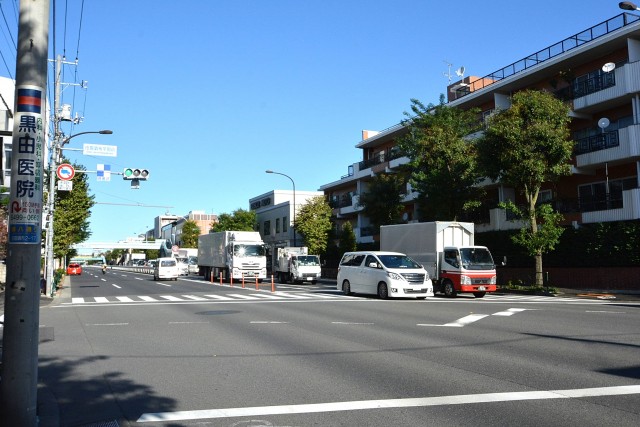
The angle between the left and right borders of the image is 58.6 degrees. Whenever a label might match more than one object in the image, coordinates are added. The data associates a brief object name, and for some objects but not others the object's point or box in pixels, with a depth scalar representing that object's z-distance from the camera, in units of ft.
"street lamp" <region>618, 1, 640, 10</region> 50.93
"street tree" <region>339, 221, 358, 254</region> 161.58
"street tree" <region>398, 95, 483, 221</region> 105.40
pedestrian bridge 419.19
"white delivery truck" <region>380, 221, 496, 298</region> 79.25
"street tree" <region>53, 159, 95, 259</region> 147.84
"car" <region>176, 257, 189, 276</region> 219.45
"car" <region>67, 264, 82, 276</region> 238.66
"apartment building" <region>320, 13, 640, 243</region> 90.84
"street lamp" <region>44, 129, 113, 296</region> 88.33
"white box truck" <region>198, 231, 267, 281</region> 128.06
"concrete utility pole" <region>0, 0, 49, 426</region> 15.83
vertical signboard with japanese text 16.31
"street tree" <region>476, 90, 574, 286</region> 87.51
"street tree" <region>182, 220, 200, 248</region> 345.92
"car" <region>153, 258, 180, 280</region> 154.51
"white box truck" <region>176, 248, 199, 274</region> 232.32
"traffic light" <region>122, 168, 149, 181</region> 95.04
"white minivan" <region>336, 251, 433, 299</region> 72.84
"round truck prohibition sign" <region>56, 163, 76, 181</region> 90.26
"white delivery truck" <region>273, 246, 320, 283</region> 131.64
